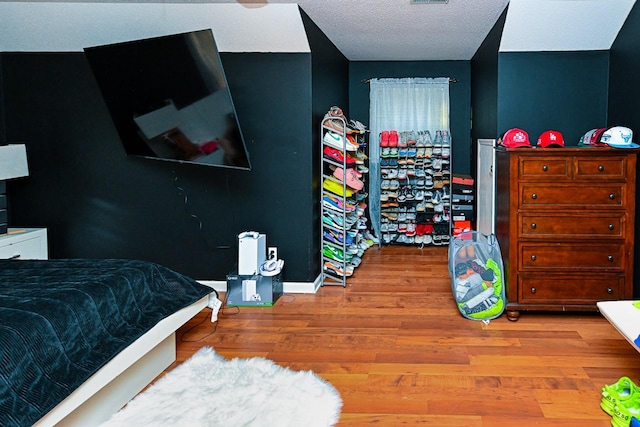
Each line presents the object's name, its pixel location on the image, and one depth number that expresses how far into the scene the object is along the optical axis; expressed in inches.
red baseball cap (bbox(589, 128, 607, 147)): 180.4
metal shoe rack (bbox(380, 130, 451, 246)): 310.7
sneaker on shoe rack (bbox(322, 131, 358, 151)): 220.2
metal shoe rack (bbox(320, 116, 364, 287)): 222.5
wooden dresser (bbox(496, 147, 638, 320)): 175.9
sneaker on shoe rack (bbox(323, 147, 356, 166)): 221.9
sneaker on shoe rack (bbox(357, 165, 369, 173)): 261.9
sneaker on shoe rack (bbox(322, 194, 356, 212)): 224.8
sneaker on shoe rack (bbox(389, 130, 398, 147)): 311.3
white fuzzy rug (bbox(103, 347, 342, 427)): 115.9
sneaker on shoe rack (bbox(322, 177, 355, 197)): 223.8
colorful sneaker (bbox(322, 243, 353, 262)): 228.7
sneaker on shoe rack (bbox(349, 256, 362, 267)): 250.5
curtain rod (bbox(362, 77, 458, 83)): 320.3
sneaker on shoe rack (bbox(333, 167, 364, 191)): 221.5
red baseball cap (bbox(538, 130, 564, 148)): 179.9
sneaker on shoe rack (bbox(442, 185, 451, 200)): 311.6
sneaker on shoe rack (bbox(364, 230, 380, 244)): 310.6
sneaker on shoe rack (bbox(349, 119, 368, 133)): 256.6
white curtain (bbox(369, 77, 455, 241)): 321.1
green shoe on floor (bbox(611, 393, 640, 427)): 110.7
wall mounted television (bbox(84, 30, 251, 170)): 165.8
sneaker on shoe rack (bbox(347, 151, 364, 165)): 242.4
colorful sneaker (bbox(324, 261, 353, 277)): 229.6
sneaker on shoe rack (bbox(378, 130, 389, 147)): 312.5
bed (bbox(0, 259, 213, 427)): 94.6
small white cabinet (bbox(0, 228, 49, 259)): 191.2
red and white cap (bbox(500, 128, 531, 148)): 183.3
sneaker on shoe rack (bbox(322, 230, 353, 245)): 228.4
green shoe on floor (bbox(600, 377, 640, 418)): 116.4
